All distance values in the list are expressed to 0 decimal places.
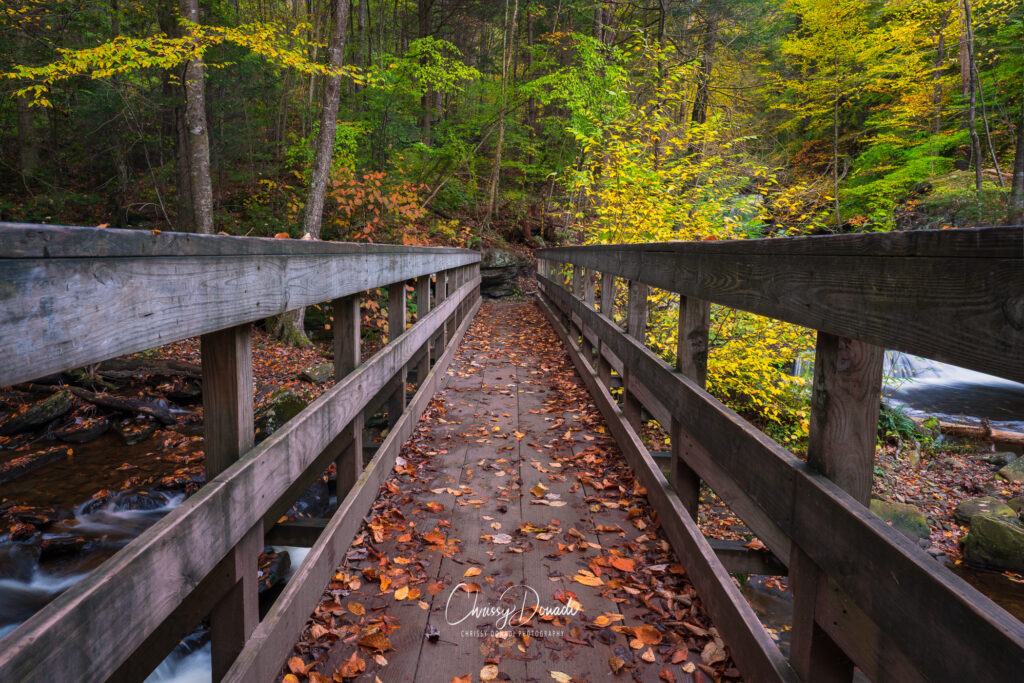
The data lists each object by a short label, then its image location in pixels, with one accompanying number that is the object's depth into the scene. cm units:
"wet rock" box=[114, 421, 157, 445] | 682
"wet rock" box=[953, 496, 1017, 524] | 742
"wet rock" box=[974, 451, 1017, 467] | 932
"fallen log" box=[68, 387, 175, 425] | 740
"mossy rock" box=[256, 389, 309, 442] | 683
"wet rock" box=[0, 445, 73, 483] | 586
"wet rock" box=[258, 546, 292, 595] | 400
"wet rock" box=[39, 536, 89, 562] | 472
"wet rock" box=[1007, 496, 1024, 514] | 758
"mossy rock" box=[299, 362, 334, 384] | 900
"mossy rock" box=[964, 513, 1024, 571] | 648
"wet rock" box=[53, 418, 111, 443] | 676
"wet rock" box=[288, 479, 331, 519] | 508
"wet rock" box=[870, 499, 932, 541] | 695
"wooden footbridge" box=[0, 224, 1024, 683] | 102
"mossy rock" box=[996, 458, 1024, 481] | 850
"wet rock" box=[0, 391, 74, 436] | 683
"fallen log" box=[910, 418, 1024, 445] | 1001
